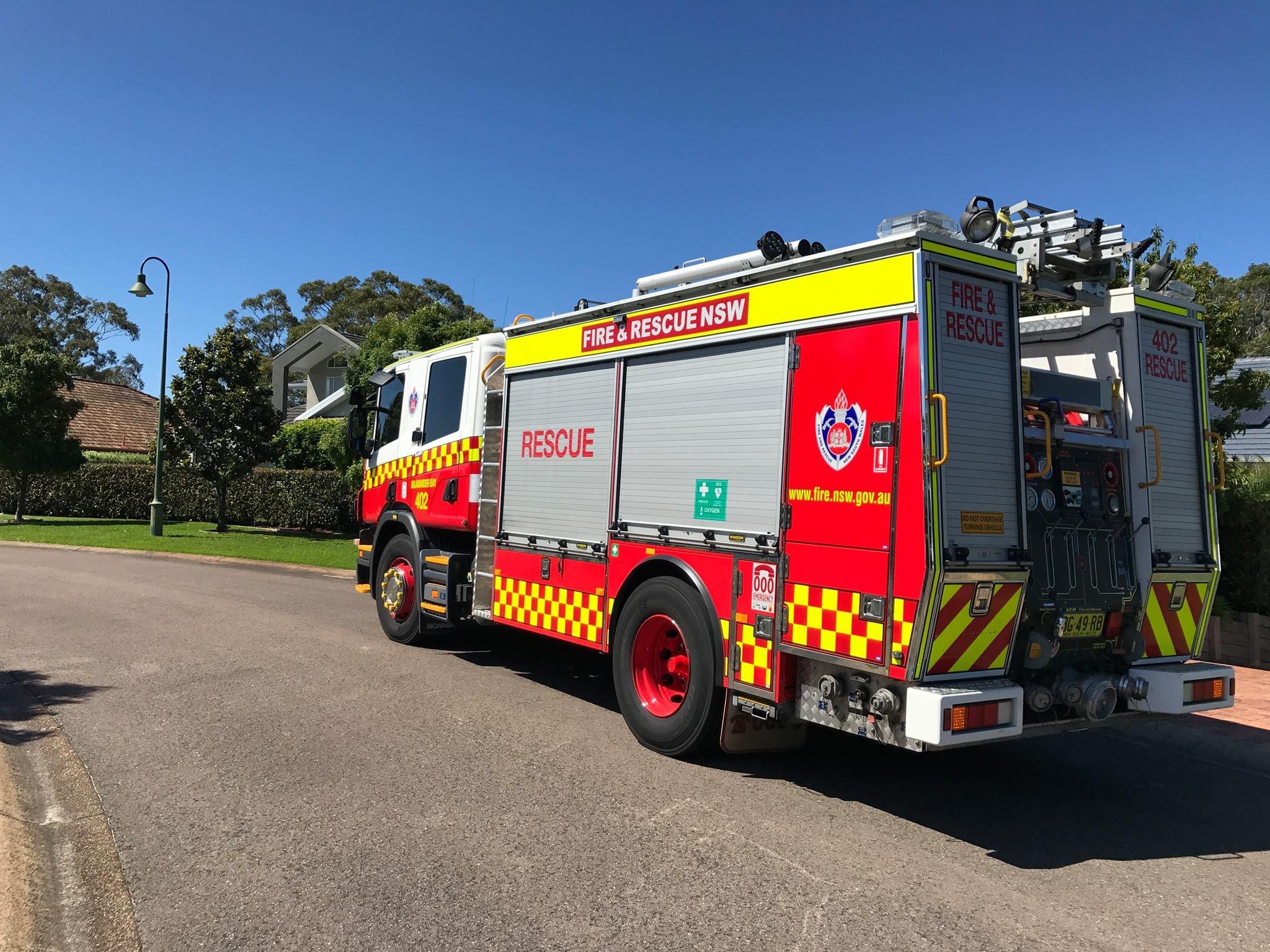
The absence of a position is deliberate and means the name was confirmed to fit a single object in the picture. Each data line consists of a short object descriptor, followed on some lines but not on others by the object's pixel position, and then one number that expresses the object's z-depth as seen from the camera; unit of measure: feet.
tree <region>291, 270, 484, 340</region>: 174.60
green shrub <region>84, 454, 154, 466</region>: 109.40
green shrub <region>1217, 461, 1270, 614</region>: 31.40
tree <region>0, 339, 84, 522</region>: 89.15
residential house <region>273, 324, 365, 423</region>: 140.97
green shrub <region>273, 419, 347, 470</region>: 92.53
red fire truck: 15.40
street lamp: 75.31
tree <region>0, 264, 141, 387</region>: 203.10
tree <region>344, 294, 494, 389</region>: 69.10
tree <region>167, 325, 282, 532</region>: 80.28
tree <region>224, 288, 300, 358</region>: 232.53
